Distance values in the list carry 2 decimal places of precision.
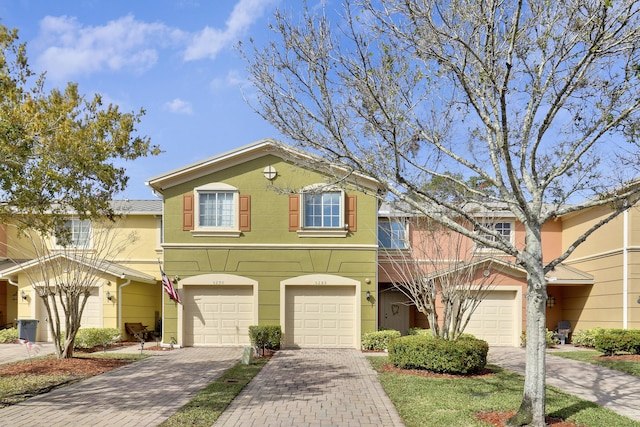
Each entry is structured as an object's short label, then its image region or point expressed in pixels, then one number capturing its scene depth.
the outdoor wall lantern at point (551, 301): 20.56
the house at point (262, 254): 16.91
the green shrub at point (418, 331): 17.30
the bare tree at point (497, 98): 6.87
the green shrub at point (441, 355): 11.66
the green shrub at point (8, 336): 18.09
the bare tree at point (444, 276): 13.24
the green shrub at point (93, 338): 16.05
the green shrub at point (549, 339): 17.64
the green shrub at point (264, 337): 15.30
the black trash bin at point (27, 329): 17.47
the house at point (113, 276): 18.08
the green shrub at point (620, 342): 14.98
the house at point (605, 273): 16.64
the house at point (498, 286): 17.86
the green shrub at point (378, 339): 16.23
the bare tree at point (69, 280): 13.25
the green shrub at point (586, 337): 17.52
